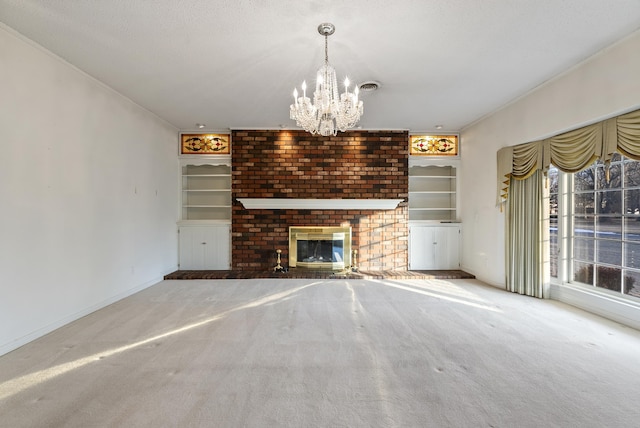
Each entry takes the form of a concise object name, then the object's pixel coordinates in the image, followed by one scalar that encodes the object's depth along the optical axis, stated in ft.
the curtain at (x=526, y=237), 12.09
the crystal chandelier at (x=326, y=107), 8.09
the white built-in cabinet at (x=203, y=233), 17.33
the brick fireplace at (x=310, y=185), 17.17
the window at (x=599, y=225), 9.54
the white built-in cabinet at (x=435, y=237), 17.53
